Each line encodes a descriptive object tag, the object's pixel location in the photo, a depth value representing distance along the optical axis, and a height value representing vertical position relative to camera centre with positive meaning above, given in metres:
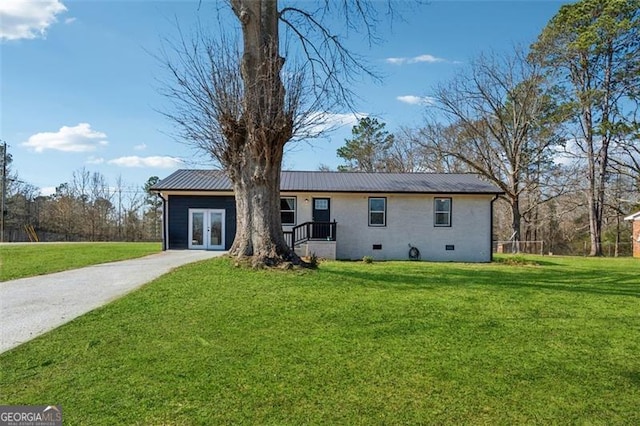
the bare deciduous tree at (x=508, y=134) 24.89 +5.69
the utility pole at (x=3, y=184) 27.66 +2.64
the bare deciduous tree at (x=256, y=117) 9.38 +2.43
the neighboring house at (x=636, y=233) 24.18 -0.31
